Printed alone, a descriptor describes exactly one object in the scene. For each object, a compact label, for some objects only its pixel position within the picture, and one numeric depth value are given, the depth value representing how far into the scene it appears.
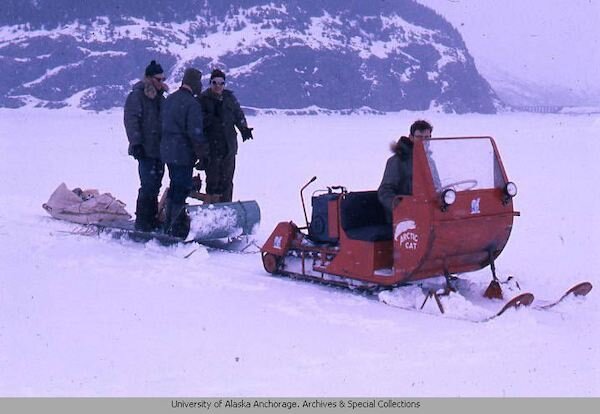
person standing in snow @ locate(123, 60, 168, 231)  7.71
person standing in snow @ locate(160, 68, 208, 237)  7.44
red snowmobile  5.18
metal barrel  7.26
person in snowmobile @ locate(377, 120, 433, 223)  5.62
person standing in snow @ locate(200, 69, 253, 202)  8.03
